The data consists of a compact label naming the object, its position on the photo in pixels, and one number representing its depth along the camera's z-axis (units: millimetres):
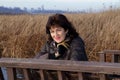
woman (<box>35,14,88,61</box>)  3014
